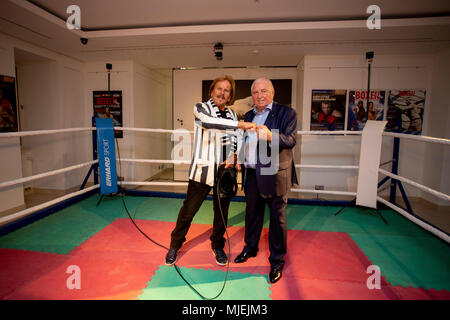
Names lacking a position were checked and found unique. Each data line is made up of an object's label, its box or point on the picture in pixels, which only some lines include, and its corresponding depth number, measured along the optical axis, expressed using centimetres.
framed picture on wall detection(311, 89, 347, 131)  461
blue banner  323
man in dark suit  177
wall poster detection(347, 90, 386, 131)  454
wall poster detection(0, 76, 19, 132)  366
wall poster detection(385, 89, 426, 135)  447
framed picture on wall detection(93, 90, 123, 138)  512
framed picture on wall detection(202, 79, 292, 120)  539
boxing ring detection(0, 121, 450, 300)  163
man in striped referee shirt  184
